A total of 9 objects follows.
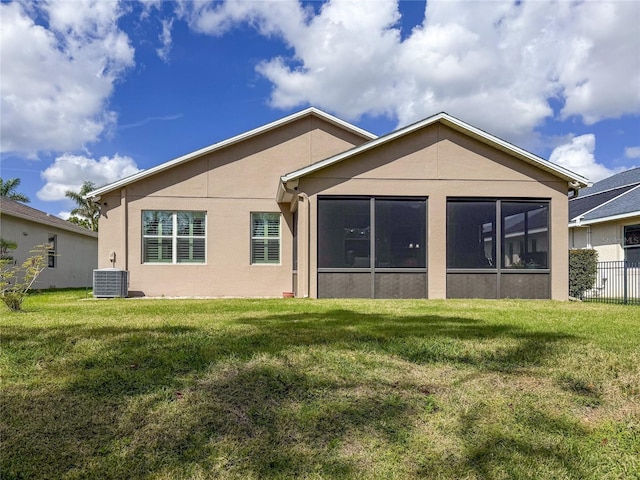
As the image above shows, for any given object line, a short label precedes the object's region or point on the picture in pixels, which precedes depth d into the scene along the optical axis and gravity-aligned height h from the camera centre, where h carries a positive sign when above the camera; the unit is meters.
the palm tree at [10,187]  33.12 +5.19
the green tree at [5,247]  14.34 +0.34
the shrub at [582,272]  13.40 -0.48
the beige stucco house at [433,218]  11.26 +0.99
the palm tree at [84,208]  37.41 +4.10
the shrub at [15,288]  7.87 -0.55
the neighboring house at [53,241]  16.98 +0.73
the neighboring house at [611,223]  15.20 +1.19
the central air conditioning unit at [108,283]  12.20 -0.70
